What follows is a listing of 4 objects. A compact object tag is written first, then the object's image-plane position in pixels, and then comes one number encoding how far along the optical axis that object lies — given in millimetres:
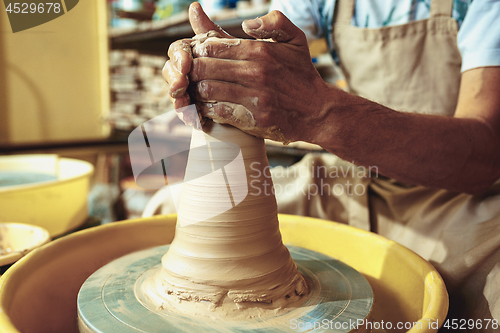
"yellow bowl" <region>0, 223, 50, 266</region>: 882
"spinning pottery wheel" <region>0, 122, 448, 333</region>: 624
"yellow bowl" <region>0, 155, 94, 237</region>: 1102
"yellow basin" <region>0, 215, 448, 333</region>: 659
